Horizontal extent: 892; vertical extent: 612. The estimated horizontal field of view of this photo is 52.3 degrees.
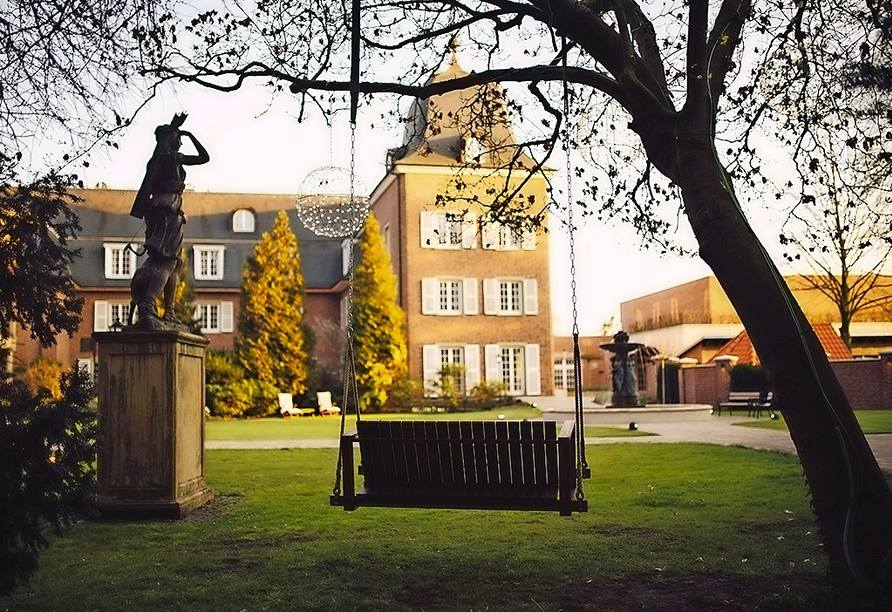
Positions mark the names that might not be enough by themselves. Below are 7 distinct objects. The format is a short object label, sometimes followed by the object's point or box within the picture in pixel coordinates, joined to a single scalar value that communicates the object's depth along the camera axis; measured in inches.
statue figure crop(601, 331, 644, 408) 944.9
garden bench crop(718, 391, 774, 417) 948.6
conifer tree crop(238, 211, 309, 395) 1280.8
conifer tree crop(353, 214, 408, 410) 1252.5
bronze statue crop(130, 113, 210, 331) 341.4
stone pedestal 323.6
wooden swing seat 229.0
